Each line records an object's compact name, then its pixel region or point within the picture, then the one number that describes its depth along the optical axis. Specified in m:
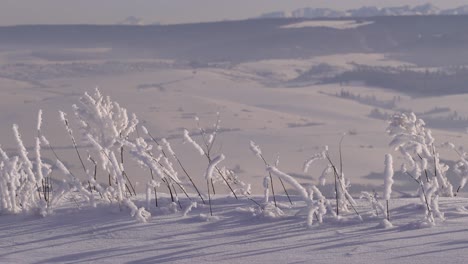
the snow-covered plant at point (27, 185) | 7.23
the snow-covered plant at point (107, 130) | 7.19
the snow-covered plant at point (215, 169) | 6.42
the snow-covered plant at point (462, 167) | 8.01
